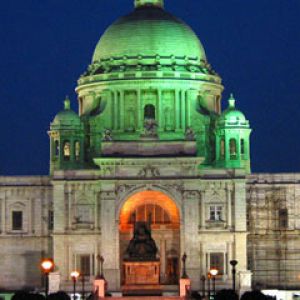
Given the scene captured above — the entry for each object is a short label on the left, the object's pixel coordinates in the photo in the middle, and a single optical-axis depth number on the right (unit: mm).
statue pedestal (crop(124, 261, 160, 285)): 124062
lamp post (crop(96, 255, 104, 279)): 120838
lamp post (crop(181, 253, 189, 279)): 119475
